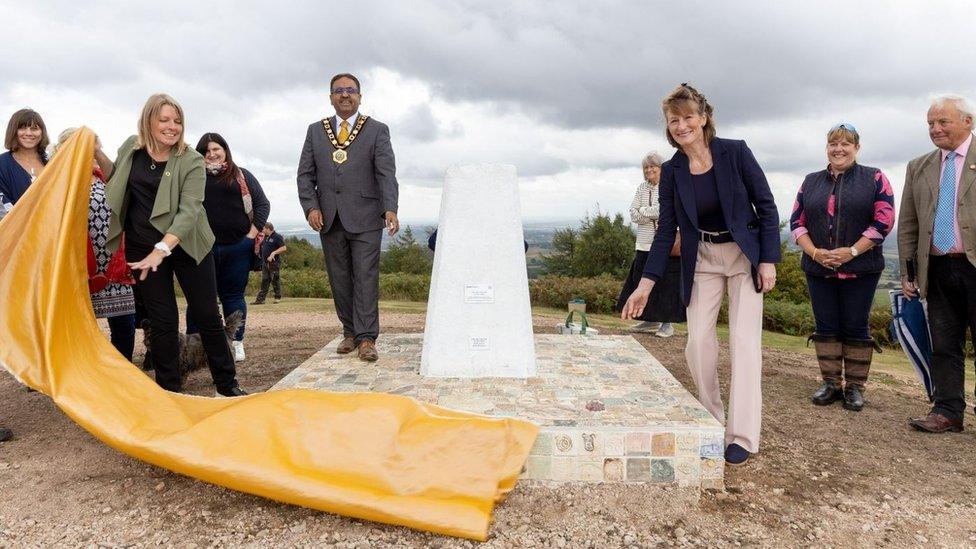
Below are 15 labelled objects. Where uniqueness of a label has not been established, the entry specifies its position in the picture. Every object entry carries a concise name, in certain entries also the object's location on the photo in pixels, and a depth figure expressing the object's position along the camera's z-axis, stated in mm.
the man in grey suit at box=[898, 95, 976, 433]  4387
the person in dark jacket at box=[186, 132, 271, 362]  5574
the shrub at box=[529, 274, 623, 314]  12234
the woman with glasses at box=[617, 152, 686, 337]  4215
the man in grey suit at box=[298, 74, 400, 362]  5223
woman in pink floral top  4922
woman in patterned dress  4961
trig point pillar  4711
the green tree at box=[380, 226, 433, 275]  28156
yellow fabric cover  3105
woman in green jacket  4270
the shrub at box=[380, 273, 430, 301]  14711
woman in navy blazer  3822
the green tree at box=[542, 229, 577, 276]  26170
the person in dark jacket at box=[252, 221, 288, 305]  10812
